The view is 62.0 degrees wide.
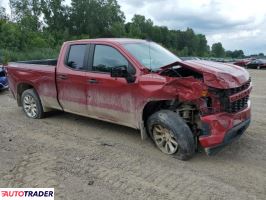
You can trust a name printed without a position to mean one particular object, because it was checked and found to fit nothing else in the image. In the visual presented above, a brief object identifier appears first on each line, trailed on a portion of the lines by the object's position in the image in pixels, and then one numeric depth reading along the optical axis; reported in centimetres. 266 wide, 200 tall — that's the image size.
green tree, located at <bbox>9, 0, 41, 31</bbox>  3467
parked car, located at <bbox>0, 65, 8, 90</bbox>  722
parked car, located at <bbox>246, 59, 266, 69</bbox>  2412
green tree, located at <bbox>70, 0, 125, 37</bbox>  5078
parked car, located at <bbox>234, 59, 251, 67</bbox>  2584
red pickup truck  310
